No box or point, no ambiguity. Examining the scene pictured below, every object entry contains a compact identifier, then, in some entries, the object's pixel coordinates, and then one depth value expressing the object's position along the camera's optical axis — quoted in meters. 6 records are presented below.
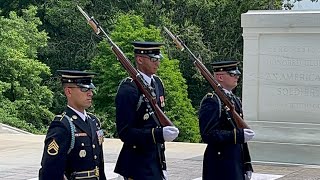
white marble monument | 10.25
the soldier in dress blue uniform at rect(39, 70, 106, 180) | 4.06
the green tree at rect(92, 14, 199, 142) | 23.16
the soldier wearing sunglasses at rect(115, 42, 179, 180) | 4.79
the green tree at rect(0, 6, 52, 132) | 20.70
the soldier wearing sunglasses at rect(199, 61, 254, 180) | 5.19
